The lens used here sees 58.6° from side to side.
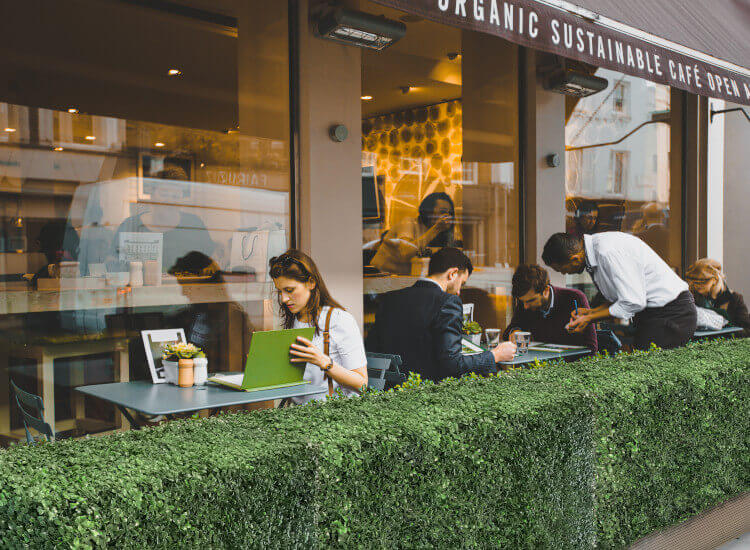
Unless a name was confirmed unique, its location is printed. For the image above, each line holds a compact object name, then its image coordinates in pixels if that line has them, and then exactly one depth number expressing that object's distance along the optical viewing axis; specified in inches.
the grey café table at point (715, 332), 233.1
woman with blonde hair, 254.8
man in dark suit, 148.3
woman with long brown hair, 143.5
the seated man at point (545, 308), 197.8
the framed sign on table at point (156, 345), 147.6
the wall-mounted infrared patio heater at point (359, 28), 183.9
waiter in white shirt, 185.0
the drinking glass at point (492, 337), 188.0
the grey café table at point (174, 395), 124.3
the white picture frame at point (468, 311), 228.1
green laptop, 132.0
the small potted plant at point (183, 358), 142.4
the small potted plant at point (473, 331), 193.0
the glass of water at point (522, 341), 185.0
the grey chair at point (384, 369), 147.9
